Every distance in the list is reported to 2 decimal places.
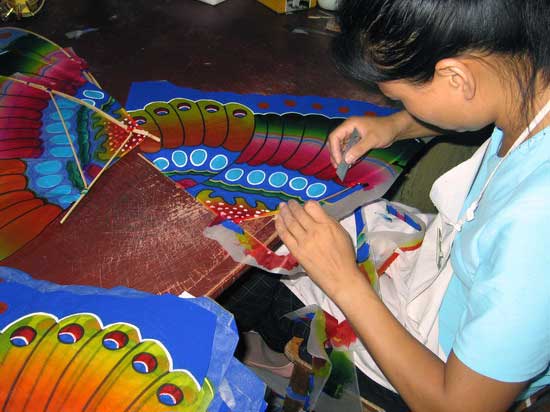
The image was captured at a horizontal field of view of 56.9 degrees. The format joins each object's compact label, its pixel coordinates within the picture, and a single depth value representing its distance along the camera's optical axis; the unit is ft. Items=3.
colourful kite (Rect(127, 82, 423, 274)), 2.71
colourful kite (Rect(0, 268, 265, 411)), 1.97
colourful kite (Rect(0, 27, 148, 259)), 2.63
